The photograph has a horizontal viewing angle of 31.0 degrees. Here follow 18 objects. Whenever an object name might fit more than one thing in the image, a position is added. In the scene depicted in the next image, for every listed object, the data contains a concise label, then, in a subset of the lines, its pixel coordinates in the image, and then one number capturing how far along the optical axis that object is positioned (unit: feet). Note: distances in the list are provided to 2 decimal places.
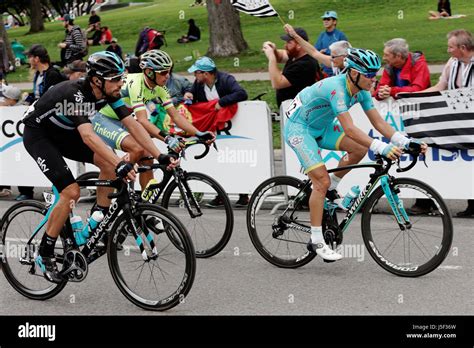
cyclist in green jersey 27.45
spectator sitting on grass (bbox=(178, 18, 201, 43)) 106.83
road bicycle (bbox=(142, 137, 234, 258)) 26.32
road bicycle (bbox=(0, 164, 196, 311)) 20.56
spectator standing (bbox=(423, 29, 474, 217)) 30.94
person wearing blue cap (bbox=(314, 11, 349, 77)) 44.96
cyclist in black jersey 20.84
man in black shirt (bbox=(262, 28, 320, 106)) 34.58
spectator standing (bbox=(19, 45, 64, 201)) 38.47
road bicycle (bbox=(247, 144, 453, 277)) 23.07
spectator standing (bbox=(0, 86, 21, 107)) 39.63
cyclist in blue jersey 23.07
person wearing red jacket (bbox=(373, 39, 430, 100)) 32.65
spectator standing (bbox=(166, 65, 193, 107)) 36.80
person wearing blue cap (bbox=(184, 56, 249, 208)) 34.35
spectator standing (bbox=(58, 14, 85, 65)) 57.21
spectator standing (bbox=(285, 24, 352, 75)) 31.60
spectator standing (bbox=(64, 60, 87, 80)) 38.19
